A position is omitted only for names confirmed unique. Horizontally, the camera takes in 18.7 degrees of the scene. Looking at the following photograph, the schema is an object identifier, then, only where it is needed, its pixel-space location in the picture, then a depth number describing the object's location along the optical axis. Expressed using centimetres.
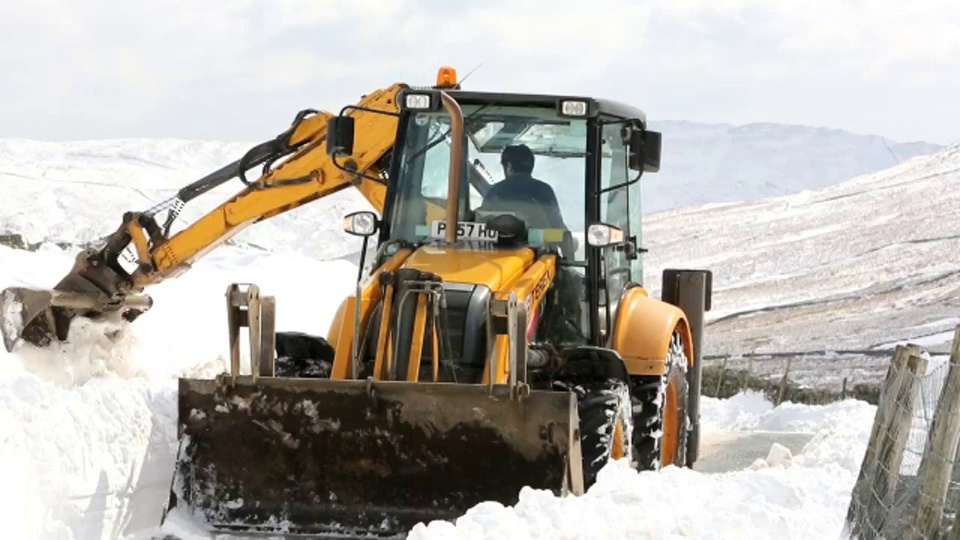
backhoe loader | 1405
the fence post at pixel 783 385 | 3921
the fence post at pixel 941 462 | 1131
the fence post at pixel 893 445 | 1243
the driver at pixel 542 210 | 1638
